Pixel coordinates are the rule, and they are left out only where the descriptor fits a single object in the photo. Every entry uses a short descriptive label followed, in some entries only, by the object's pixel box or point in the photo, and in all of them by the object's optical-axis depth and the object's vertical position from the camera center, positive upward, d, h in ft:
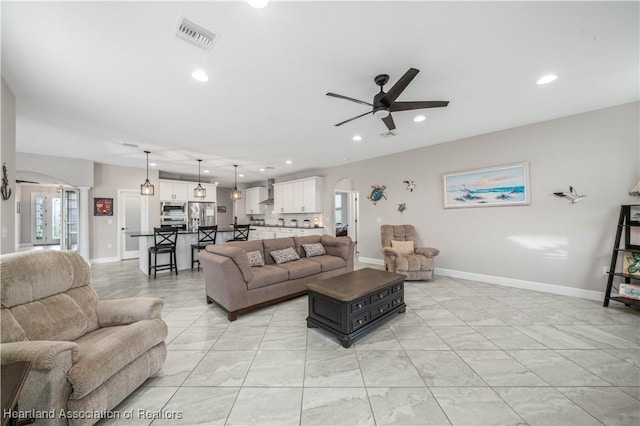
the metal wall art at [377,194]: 19.02 +1.69
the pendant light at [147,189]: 16.16 +1.89
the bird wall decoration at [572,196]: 11.32 +0.81
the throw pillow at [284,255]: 12.49 -2.19
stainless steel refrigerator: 26.16 +0.21
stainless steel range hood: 28.66 +2.75
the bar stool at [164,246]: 16.17 -2.11
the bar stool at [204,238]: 17.66 -1.76
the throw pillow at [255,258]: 11.50 -2.12
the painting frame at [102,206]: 20.50 +0.91
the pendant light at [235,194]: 21.11 +1.94
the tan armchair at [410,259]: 14.20 -2.79
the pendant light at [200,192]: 20.23 +2.08
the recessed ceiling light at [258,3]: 4.97 +4.56
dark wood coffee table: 7.68 -3.17
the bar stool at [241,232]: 19.70 -1.40
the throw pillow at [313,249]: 14.16 -2.13
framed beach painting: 12.85 +1.57
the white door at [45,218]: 28.86 -0.11
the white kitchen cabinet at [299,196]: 23.39 +2.06
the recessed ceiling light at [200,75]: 7.53 +4.61
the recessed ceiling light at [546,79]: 8.14 +4.74
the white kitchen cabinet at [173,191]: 23.99 +2.66
